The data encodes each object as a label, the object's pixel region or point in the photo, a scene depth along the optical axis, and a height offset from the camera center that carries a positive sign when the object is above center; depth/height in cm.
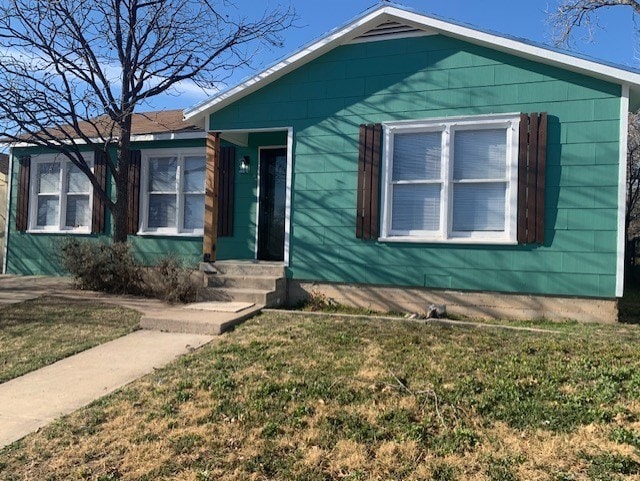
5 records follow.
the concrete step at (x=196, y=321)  613 -113
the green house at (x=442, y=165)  673 +115
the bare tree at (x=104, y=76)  935 +315
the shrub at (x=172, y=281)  804 -82
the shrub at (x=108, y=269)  881 -70
